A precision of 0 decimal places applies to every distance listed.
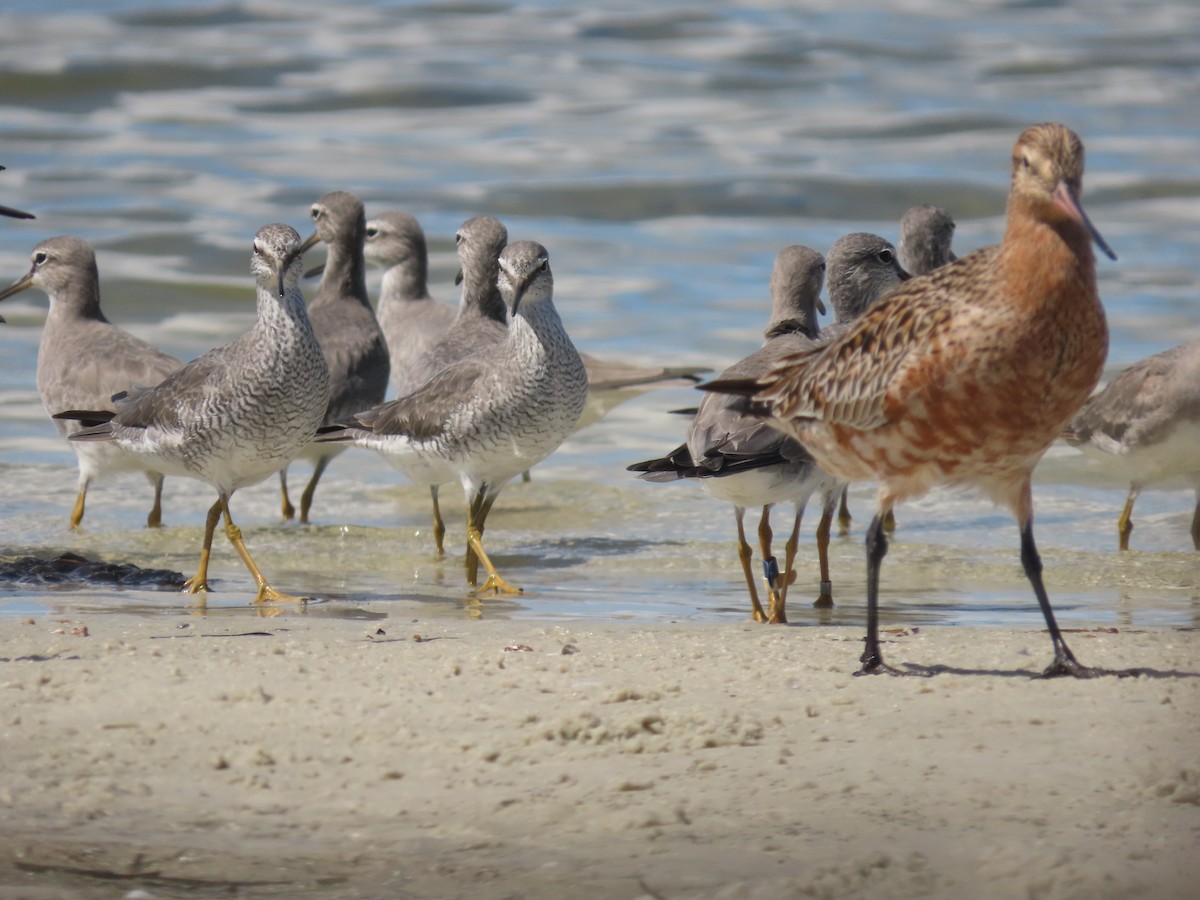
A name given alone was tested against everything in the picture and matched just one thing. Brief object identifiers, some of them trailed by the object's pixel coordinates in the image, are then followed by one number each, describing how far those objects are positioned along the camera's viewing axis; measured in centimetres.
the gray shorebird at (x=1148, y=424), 1997
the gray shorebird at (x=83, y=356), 2127
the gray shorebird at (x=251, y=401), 1683
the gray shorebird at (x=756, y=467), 1497
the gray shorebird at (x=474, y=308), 2144
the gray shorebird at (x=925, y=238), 2237
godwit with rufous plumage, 1095
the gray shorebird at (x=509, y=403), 1814
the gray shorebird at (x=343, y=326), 2292
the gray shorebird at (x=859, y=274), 1920
